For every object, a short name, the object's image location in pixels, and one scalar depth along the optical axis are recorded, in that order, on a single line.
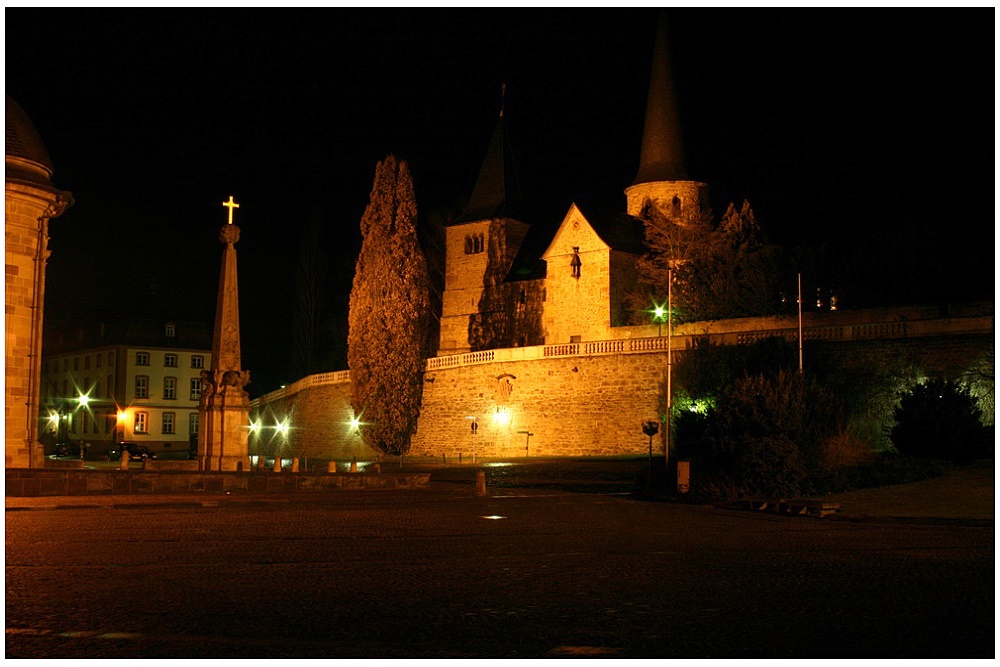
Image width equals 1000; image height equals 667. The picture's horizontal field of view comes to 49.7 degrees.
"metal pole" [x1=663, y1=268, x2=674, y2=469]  30.99
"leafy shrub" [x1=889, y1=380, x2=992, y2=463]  31.44
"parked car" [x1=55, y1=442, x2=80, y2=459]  57.22
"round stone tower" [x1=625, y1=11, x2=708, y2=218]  66.81
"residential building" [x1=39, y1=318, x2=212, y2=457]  73.06
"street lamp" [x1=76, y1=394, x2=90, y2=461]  72.72
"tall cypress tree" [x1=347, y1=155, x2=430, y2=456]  53.25
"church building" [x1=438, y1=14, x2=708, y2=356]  60.62
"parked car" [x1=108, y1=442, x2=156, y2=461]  51.67
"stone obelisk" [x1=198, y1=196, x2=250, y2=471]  26.62
